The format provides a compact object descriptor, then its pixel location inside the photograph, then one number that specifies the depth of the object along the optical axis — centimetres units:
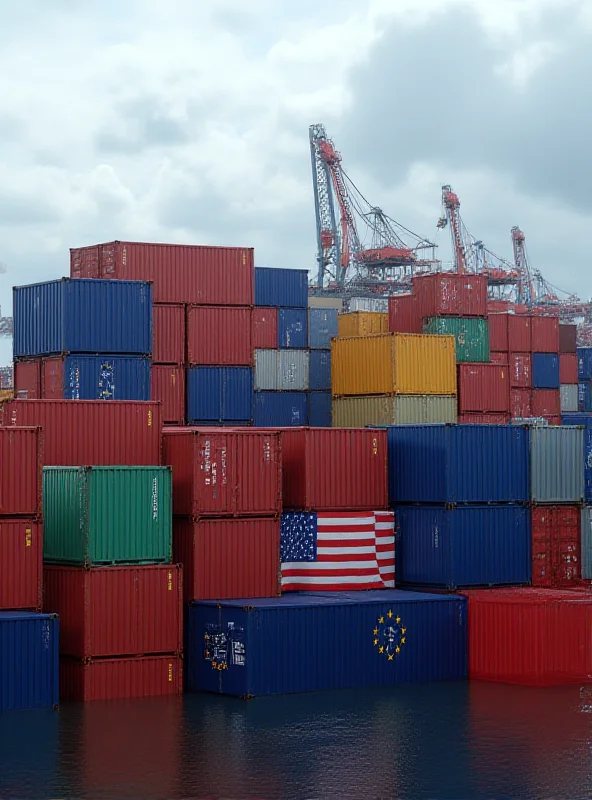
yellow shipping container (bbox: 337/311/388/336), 7256
